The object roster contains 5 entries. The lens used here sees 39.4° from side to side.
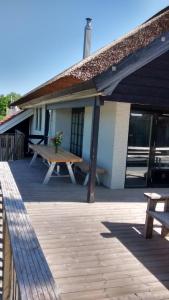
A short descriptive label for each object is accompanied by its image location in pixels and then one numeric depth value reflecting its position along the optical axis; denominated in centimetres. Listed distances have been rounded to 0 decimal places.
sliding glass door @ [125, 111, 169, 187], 532
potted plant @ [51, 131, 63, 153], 605
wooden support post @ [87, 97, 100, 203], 417
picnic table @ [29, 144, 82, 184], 516
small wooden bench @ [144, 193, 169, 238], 309
